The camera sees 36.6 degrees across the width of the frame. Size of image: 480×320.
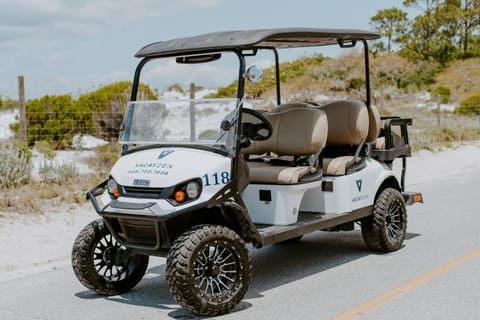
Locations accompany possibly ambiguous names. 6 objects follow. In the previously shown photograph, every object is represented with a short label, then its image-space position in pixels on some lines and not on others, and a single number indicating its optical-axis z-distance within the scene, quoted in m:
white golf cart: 5.23
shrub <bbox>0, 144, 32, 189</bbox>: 9.95
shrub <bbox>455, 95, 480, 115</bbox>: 29.16
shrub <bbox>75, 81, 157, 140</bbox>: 14.37
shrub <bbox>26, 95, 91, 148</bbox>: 14.03
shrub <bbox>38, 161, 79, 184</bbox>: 10.51
